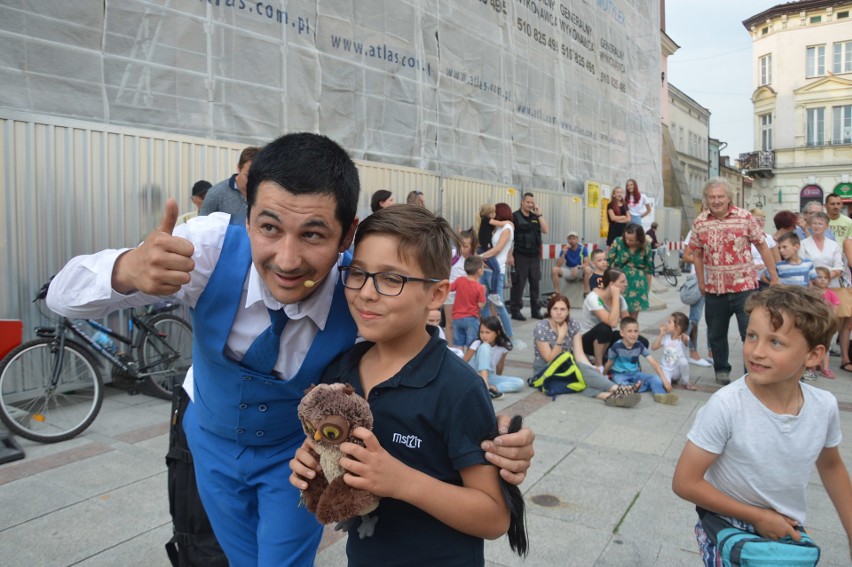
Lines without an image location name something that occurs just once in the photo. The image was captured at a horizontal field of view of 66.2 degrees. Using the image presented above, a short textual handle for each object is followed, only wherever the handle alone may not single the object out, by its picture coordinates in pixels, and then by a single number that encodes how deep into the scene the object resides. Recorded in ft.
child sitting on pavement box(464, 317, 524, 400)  19.92
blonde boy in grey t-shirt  6.63
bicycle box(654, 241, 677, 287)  59.92
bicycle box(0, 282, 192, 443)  14.67
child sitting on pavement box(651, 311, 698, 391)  20.94
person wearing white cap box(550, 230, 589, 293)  39.91
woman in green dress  25.06
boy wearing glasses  4.67
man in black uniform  33.94
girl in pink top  22.62
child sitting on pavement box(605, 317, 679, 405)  20.16
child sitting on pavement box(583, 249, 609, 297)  23.95
